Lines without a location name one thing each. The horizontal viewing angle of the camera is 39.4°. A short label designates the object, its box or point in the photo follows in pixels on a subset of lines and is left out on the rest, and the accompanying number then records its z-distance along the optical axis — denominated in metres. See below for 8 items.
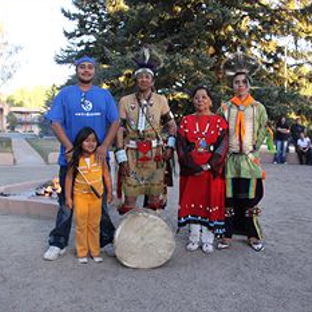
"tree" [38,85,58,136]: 55.09
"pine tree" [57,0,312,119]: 14.61
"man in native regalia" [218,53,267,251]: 4.62
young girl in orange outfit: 4.19
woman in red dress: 4.49
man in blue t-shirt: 4.22
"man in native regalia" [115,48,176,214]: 4.48
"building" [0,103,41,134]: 77.51
